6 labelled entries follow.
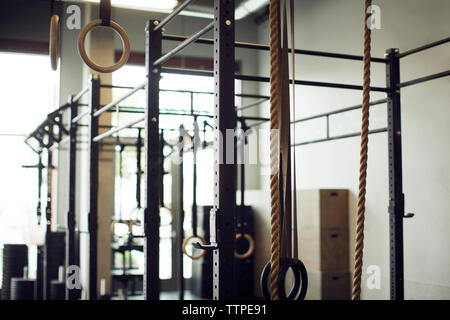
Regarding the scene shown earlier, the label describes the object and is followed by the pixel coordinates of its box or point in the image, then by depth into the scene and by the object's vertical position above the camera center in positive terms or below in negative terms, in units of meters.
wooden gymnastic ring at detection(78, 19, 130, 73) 2.52 +0.70
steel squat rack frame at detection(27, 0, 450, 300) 1.94 +0.25
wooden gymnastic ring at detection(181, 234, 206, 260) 4.13 -0.42
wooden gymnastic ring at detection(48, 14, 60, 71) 2.76 +0.79
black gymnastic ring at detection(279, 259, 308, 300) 1.56 -0.26
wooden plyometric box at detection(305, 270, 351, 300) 5.72 -0.98
